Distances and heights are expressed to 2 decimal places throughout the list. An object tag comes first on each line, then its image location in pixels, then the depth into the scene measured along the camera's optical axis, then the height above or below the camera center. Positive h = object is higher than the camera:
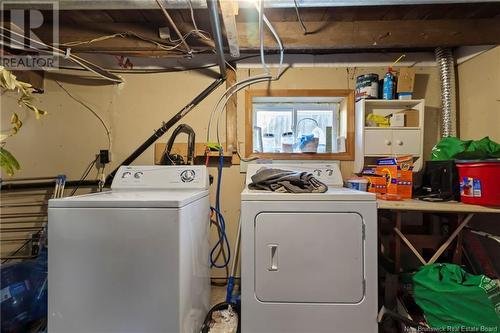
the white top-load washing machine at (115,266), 1.12 -0.46
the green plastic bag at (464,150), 1.59 +0.12
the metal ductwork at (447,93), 2.05 +0.63
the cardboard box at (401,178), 1.79 -0.08
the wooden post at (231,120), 2.24 +0.43
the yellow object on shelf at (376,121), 2.12 +0.40
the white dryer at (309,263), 1.34 -0.53
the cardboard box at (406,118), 2.08 +0.42
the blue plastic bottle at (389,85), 2.04 +0.69
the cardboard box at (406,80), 2.02 +0.73
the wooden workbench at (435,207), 1.41 -0.24
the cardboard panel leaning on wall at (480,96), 1.83 +0.57
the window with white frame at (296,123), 2.29 +0.43
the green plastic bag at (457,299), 1.31 -0.74
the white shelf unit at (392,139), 2.05 +0.24
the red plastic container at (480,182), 1.42 -0.09
